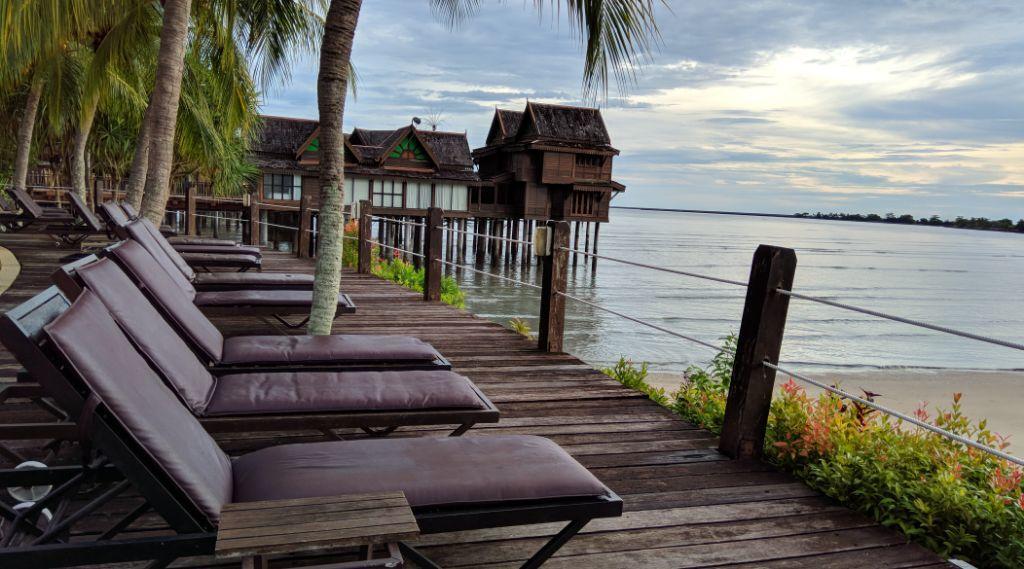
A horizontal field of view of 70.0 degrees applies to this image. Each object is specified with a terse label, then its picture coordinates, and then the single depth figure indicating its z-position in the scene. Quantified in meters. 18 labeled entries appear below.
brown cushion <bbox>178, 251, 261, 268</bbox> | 7.85
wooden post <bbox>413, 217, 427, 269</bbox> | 34.63
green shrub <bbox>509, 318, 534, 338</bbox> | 7.37
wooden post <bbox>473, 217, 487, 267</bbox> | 39.60
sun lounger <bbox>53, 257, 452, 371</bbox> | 3.05
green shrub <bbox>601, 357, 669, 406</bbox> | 5.07
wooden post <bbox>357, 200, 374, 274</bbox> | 10.40
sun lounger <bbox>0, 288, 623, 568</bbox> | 1.79
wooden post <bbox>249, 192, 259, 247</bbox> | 14.64
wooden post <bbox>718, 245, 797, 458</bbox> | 3.45
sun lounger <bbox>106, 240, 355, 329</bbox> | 5.14
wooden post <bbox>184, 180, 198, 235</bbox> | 16.39
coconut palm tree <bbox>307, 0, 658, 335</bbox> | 4.56
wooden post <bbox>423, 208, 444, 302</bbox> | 8.23
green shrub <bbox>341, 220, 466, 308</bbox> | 11.27
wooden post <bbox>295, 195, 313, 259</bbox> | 12.45
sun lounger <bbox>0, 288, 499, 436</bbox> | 2.75
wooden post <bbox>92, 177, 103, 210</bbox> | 17.62
